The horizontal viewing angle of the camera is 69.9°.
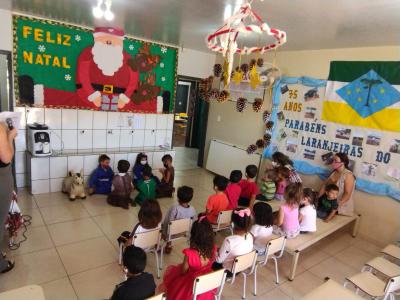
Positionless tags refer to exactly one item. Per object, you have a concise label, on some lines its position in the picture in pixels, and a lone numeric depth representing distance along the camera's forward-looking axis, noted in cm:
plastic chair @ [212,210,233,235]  292
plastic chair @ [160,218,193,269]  258
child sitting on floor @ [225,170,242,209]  332
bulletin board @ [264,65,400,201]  347
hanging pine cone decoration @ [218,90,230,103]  295
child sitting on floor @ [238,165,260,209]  360
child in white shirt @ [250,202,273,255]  259
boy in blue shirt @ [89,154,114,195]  414
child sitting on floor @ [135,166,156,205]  400
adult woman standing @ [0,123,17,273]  205
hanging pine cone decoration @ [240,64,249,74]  300
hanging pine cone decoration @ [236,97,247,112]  344
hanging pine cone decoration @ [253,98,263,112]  323
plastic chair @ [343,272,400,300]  201
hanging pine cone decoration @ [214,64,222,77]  312
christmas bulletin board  377
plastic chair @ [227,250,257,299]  212
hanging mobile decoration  169
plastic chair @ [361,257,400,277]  239
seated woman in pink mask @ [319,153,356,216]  363
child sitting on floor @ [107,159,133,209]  391
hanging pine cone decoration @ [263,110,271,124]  380
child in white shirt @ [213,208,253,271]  224
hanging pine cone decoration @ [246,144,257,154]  432
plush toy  391
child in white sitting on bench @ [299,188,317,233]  295
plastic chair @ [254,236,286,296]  239
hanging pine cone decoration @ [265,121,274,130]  419
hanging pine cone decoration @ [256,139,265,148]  450
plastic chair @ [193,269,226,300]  177
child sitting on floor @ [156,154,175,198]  431
